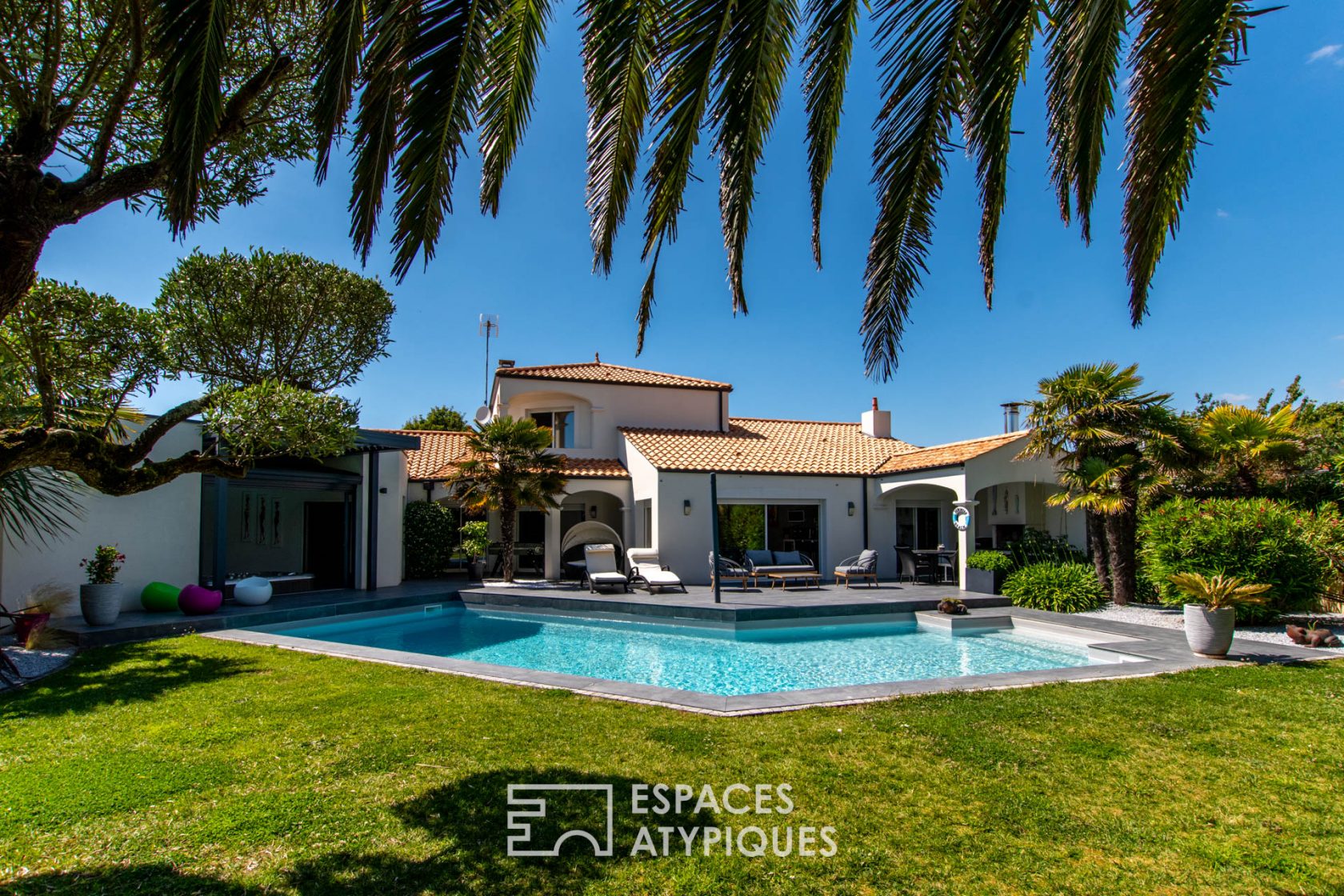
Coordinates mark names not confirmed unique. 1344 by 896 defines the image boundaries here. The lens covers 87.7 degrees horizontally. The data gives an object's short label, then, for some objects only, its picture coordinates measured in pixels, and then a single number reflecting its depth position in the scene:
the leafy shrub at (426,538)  22.42
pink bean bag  14.60
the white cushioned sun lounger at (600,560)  21.00
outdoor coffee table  19.81
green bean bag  14.83
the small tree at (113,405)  4.44
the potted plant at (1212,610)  10.59
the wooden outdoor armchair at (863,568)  20.16
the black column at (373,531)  20.14
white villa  21.36
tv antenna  31.70
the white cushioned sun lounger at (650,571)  19.11
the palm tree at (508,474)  20.58
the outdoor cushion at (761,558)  21.23
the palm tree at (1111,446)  16.23
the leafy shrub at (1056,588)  16.11
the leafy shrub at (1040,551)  19.45
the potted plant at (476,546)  21.00
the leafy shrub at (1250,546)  13.67
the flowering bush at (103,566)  13.38
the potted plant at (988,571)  17.98
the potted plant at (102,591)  13.09
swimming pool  11.72
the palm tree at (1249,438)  16.11
